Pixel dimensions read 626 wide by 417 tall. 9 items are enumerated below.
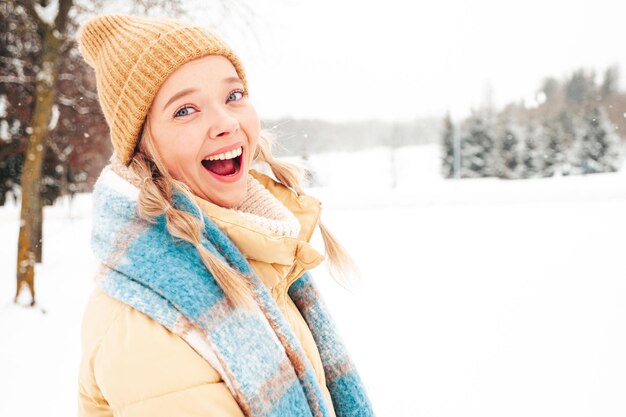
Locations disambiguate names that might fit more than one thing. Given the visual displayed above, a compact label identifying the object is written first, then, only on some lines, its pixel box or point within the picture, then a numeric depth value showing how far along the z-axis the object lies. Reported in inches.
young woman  36.8
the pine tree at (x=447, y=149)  1493.6
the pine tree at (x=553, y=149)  1312.7
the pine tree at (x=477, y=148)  1441.9
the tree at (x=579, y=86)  1406.0
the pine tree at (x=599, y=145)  1228.5
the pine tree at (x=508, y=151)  1376.7
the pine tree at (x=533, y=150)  1348.4
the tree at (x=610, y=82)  1372.4
